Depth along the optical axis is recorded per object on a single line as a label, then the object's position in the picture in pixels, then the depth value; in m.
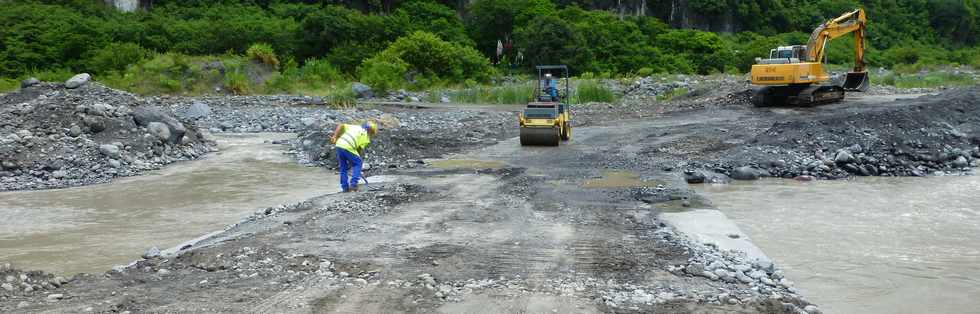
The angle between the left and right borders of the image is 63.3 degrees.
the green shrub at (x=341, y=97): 29.78
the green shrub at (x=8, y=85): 36.38
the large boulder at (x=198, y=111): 26.28
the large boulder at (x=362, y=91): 34.72
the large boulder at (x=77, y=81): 20.56
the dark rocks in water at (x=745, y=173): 14.05
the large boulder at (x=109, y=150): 15.81
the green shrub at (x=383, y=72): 36.24
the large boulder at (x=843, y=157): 14.76
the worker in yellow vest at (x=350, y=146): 11.89
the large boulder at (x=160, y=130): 17.45
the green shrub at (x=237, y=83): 37.59
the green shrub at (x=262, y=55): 42.62
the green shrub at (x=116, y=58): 41.72
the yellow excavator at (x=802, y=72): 22.77
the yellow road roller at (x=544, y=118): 16.50
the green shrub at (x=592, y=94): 31.58
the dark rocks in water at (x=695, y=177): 13.72
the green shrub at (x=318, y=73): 40.88
